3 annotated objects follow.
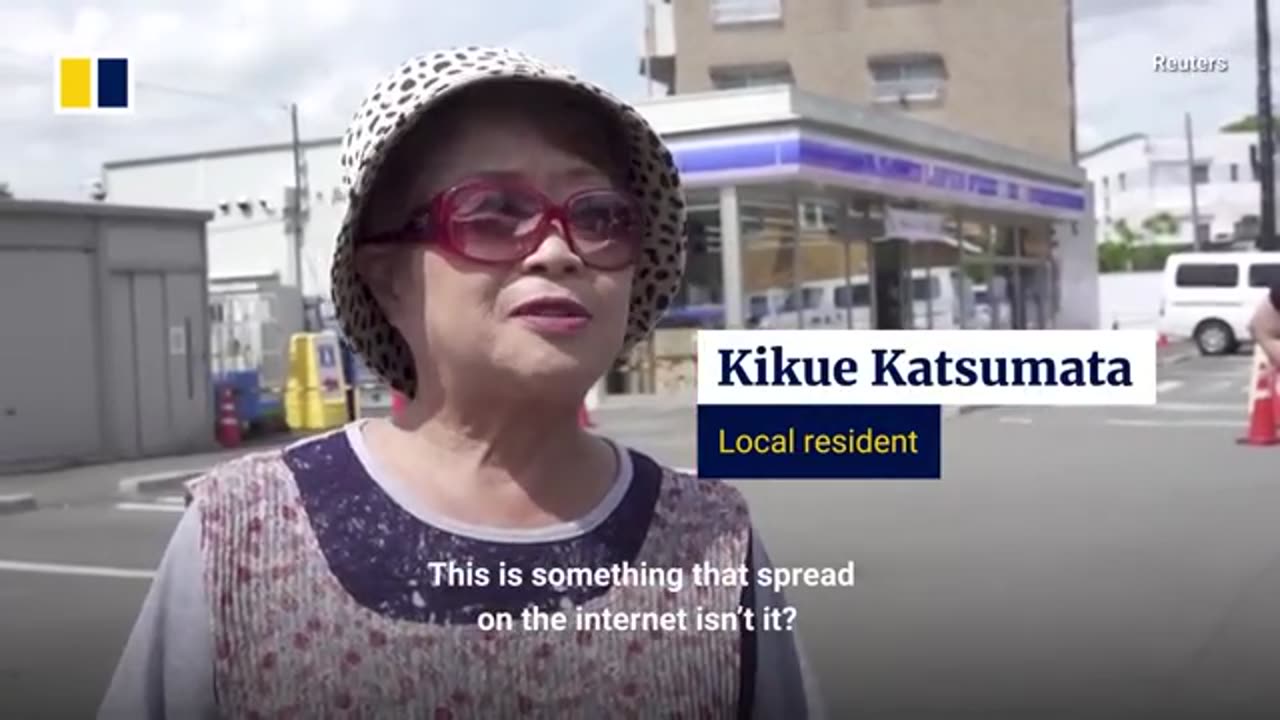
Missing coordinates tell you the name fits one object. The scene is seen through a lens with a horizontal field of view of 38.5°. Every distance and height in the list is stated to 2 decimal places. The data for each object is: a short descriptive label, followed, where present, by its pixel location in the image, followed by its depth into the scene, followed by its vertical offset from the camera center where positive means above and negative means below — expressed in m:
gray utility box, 7.75 +0.06
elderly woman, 1.33 -0.12
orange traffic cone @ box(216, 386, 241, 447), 9.81 -0.43
